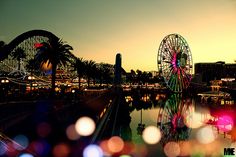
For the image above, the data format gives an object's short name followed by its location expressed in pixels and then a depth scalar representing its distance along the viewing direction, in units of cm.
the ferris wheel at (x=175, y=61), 12050
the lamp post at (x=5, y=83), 8011
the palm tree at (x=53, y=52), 5359
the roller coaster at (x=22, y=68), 12526
